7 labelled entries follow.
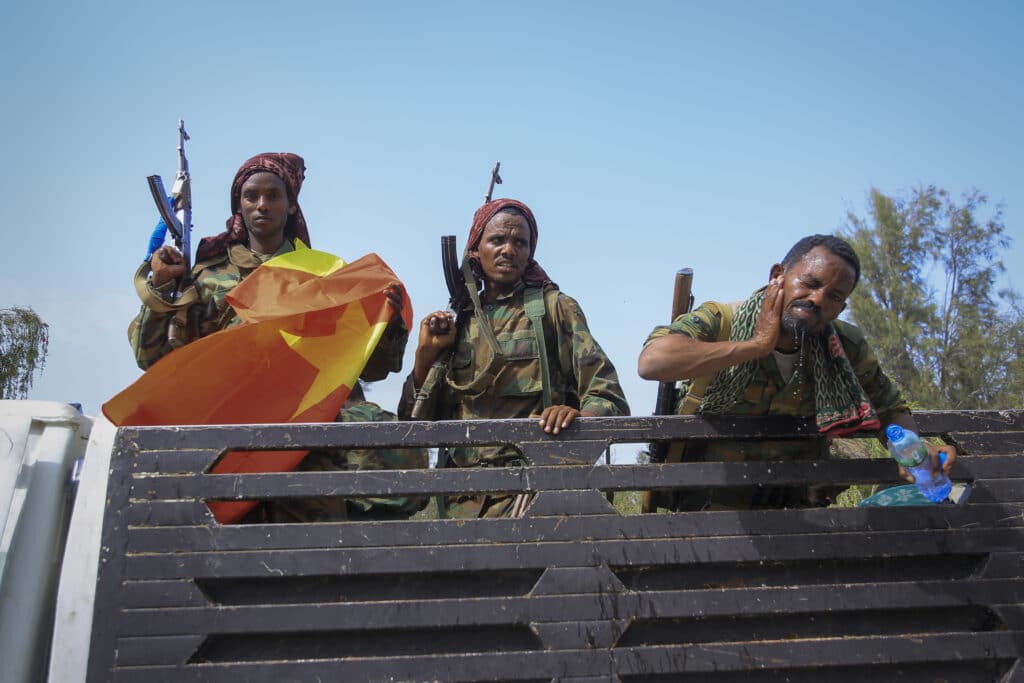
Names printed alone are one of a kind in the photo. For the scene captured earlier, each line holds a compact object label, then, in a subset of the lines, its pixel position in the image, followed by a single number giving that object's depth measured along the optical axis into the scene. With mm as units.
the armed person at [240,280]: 3496
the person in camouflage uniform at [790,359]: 2807
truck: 2389
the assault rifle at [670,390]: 3352
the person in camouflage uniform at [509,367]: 3789
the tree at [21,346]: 13383
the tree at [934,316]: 24516
